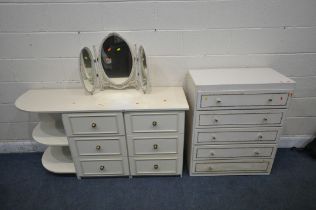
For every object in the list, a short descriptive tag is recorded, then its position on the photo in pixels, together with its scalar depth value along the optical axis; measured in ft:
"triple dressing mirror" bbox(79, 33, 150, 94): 5.24
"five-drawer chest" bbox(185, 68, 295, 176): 4.70
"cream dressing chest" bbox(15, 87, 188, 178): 4.86
